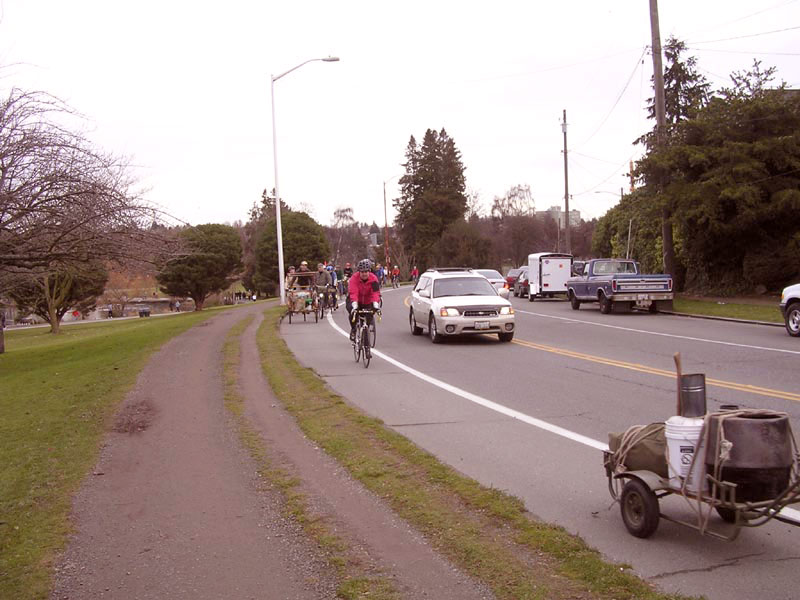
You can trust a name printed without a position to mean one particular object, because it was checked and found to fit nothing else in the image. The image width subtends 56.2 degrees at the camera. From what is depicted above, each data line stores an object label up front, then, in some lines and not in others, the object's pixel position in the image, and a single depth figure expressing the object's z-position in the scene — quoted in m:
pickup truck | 25.70
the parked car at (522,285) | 39.53
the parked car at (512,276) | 44.94
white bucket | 4.61
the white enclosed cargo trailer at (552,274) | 36.94
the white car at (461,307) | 17.17
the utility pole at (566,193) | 46.76
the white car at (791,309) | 17.59
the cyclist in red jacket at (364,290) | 14.42
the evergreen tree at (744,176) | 26.72
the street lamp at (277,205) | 33.47
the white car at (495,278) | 33.12
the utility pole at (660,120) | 28.19
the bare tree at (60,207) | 14.42
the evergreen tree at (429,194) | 92.81
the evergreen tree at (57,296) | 44.32
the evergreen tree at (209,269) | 48.78
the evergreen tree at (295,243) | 62.16
